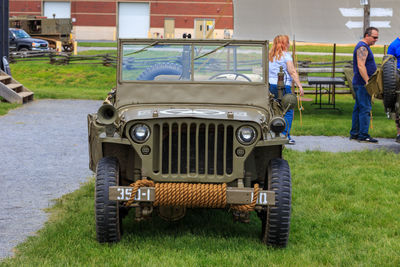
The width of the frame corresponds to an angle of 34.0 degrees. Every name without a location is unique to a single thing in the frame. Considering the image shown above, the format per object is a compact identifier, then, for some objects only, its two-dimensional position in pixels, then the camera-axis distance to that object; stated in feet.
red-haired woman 34.99
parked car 115.96
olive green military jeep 17.10
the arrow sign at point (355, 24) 53.26
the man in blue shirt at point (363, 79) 37.08
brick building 183.93
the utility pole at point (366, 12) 52.19
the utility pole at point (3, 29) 62.69
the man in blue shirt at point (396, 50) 36.20
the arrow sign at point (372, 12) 52.90
